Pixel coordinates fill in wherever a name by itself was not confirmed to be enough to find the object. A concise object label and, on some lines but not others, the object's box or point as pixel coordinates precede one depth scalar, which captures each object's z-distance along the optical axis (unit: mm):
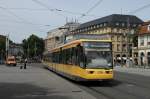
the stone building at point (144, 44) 37886
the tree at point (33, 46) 70244
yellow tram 9643
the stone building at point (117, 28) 53355
